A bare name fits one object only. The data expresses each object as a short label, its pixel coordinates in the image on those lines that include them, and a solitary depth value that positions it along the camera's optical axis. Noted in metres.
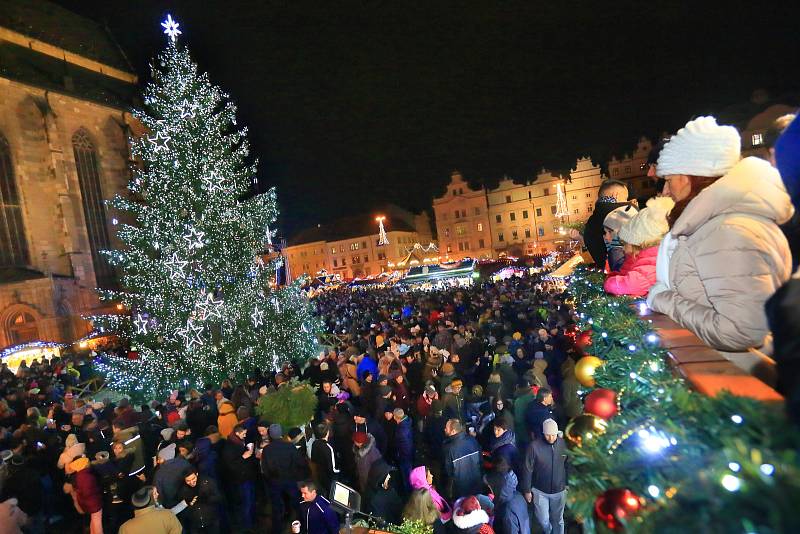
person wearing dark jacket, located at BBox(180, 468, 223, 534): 5.48
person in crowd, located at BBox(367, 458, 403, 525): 4.96
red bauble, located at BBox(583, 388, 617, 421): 2.17
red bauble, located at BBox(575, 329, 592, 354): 3.54
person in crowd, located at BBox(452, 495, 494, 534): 4.05
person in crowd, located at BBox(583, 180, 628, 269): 4.09
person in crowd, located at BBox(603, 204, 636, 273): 3.57
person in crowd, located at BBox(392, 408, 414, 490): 6.68
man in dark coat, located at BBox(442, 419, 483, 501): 5.30
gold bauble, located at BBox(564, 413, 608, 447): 2.12
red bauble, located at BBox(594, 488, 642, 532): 1.19
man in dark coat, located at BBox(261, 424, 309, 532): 6.06
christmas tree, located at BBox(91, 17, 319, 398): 11.64
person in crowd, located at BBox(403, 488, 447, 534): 4.23
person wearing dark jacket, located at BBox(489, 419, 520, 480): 5.20
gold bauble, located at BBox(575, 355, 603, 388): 3.02
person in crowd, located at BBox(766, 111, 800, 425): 0.92
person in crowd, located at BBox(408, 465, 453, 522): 4.57
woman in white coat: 1.60
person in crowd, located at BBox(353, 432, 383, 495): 5.79
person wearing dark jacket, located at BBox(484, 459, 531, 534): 4.75
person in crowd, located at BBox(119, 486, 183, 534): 4.53
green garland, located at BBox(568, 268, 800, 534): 0.85
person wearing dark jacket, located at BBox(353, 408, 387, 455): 6.60
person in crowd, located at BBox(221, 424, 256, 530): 6.59
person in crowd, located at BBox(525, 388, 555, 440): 5.78
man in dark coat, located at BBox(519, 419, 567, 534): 5.18
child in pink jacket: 3.00
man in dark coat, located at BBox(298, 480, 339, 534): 4.57
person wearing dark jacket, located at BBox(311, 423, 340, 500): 6.29
